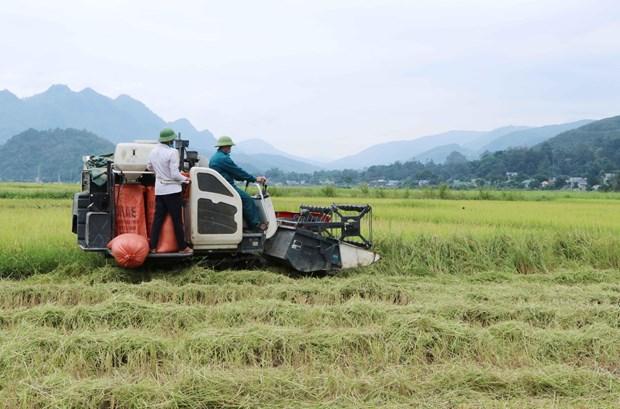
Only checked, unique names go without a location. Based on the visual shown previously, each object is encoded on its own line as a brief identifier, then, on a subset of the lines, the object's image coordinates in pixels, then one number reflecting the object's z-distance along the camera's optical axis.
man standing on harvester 6.16
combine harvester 6.25
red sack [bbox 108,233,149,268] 6.02
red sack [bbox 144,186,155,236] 6.49
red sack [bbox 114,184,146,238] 6.35
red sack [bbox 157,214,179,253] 6.35
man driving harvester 6.82
